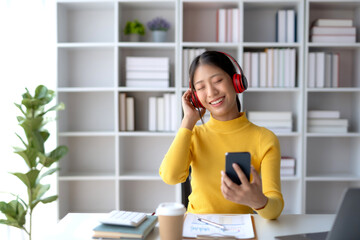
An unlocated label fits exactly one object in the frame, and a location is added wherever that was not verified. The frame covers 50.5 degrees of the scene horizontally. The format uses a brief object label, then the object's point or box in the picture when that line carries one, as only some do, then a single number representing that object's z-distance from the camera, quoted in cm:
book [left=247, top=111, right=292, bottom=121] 300
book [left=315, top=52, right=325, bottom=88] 299
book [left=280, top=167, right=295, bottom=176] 300
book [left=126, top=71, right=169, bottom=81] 302
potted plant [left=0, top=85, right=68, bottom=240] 252
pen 122
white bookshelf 319
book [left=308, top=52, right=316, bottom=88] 297
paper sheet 117
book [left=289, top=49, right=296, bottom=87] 298
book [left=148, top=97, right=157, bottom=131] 308
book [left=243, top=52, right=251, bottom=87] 298
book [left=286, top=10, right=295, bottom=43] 300
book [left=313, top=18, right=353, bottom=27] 299
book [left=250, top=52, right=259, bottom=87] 298
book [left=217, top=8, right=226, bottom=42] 300
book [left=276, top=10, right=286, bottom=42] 302
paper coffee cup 102
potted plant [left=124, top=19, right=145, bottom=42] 305
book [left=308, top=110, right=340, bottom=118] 302
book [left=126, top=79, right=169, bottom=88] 302
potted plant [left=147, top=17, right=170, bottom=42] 307
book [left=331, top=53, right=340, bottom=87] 302
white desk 120
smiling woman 155
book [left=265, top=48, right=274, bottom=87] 299
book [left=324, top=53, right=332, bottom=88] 301
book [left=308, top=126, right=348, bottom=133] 302
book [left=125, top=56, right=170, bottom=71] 302
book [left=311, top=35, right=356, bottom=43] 298
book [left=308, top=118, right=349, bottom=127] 302
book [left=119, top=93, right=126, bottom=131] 304
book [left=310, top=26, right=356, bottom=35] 299
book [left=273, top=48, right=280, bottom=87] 299
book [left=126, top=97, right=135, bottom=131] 306
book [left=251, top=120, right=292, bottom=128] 300
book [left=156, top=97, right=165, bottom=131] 308
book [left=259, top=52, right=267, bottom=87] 299
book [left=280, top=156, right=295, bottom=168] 300
